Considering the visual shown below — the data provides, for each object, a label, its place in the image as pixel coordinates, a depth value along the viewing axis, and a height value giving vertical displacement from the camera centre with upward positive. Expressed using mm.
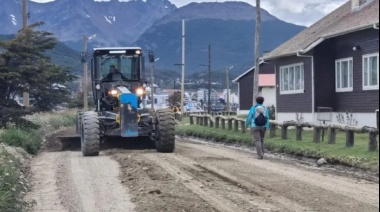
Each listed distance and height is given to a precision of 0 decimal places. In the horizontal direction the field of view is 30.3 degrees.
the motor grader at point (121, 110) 20266 -150
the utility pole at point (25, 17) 34844 +4630
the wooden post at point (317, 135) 21281 -935
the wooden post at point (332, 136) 20406 -927
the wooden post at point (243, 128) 28906 -970
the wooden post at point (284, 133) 23734 -975
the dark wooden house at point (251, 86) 56762 +1566
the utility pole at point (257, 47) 28375 +2408
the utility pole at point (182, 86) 55775 +1498
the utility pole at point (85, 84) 50128 +1473
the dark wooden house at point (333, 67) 25344 +1537
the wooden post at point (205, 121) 37284 -876
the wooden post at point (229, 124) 31620 -881
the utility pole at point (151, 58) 21619 +1455
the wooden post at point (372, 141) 17453 -930
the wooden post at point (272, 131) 25022 -960
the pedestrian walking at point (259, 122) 19562 -500
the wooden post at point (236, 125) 30233 -908
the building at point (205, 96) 104844 +1418
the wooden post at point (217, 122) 34281 -857
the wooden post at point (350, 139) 19156 -956
